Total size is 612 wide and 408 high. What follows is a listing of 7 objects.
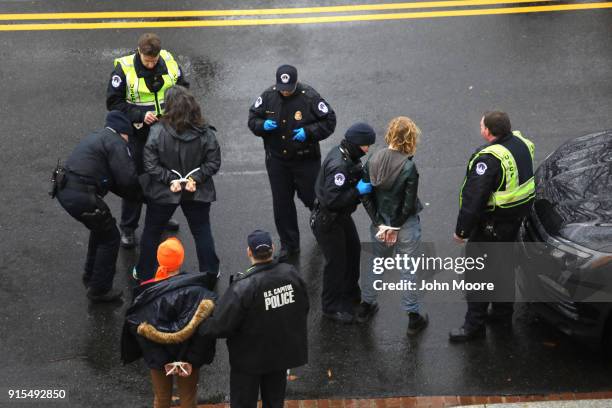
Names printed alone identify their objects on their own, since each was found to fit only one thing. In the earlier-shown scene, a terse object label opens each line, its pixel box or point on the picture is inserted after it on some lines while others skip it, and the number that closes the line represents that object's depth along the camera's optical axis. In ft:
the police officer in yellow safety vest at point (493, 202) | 46.44
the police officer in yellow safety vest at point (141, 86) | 55.21
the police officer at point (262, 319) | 39.63
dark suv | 46.26
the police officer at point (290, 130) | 53.57
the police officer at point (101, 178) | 50.52
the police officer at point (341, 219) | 47.65
